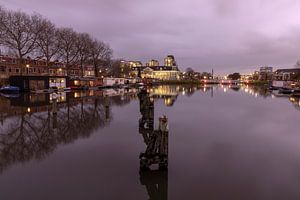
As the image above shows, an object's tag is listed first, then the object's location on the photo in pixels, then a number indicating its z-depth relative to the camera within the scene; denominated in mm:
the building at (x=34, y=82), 53719
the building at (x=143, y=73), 195125
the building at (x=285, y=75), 191188
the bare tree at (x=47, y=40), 62156
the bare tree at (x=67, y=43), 70662
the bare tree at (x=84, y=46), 77312
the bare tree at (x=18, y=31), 56125
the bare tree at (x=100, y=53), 87825
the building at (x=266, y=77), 192375
